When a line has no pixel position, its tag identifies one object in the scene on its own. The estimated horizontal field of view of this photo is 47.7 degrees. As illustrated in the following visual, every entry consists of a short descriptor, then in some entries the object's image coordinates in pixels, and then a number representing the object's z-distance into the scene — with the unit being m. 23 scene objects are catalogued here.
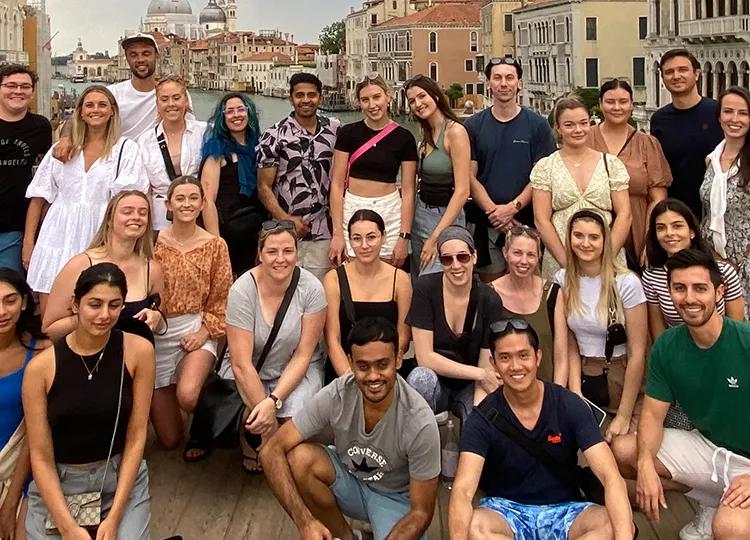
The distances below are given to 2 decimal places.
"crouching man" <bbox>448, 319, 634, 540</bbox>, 2.27
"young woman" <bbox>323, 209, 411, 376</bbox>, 3.00
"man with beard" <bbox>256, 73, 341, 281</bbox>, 3.71
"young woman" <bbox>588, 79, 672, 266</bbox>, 3.49
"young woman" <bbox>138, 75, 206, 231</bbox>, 3.53
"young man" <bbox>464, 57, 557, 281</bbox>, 3.65
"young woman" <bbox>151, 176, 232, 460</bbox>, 3.13
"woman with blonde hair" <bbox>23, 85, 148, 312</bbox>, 3.33
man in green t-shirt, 2.37
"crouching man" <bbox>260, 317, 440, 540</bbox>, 2.32
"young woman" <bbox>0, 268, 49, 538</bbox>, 2.41
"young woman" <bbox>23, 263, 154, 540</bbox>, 2.34
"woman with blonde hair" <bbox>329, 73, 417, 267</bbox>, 3.59
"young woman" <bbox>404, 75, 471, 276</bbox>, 3.52
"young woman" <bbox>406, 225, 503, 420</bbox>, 2.90
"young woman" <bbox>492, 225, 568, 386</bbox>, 2.95
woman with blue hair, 3.60
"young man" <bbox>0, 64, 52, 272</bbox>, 3.50
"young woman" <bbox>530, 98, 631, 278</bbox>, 3.31
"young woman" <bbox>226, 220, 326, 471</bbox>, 2.89
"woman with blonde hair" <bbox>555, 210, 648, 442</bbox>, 2.87
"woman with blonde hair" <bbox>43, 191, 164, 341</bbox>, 2.88
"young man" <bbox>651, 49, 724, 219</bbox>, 3.63
